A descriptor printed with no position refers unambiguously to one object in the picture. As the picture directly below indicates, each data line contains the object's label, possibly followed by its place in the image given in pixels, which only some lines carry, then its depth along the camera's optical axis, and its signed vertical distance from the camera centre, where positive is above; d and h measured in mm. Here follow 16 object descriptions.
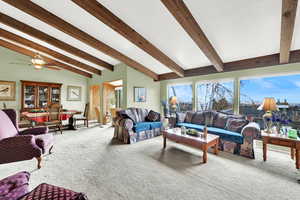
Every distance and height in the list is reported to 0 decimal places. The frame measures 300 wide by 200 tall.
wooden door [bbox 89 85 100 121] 7242 +182
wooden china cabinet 5391 +351
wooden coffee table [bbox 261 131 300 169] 2234 -723
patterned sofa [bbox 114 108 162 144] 3619 -675
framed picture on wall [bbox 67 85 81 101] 6679 +492
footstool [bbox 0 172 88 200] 833 -622
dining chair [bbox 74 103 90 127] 5477 -502
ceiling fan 3576 +1137
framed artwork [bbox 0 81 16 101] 5090 +459
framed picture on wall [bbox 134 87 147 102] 5383 +353
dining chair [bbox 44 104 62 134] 4243 -425
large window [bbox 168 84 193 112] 5121 +261
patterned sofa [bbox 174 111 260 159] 2734 -665
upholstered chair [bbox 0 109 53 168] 1974 -659
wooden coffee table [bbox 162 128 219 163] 2497 -793
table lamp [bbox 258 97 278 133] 2635 -95
